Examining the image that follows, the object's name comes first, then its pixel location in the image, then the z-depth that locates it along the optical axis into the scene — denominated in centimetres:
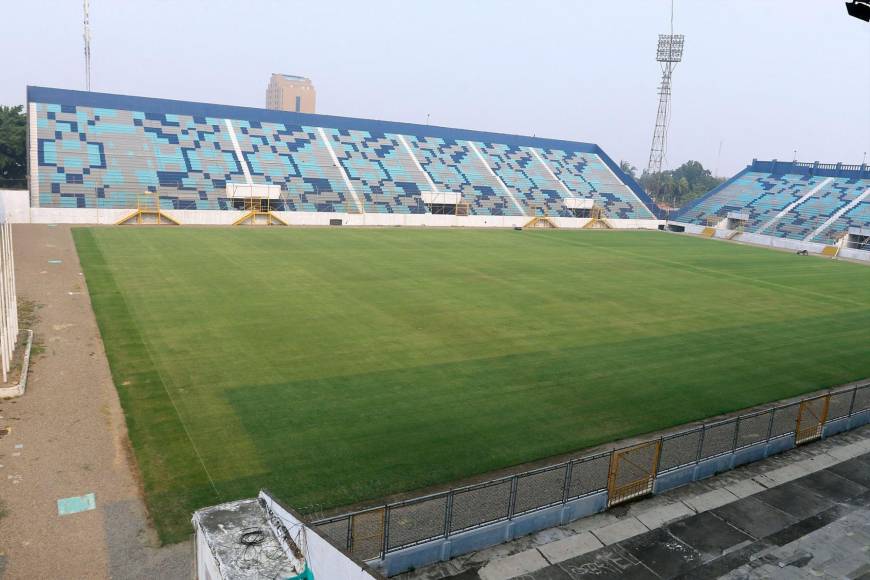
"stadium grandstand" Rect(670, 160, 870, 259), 5859
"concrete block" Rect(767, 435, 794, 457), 1419
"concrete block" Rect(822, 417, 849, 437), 1541
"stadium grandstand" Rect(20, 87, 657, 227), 4800
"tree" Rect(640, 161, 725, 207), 12150
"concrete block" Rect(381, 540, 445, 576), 938
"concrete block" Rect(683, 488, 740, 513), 1188
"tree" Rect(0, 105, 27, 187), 5281
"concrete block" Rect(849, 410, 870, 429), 1602
